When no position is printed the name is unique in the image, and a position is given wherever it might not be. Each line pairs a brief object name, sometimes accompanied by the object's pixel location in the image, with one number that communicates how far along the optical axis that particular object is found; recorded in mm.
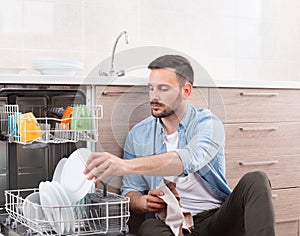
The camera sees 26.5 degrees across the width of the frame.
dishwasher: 2371
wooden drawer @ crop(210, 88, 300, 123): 3008
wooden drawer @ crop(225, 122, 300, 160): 3029
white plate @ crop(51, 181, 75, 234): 2307
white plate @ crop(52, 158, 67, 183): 2623
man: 2451
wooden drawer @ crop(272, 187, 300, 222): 3172
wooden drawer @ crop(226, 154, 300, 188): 3035
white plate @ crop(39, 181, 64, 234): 2266
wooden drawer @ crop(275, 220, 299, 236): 3199
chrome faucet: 2781
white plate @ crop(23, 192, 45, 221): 2340
